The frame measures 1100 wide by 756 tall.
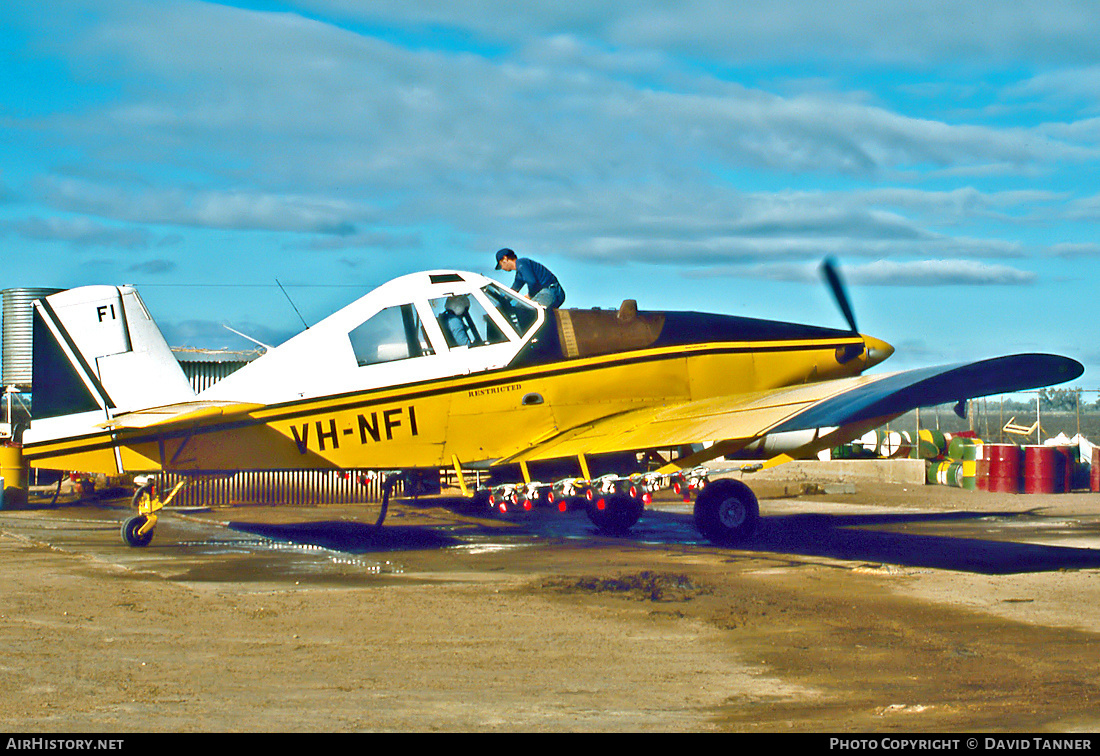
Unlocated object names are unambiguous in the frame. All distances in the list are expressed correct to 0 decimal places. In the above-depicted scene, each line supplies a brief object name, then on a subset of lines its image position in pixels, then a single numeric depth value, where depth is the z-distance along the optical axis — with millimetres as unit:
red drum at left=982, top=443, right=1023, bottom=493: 25469
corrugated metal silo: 30125
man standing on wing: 14641
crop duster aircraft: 12352
